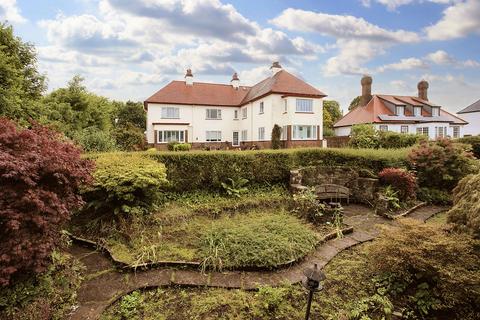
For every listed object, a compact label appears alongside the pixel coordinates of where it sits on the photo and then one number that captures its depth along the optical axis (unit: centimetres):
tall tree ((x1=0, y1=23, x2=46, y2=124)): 1285
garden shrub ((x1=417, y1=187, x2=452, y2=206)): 984
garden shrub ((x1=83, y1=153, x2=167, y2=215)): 637
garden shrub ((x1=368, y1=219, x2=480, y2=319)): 373
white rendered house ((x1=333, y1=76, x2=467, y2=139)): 3058
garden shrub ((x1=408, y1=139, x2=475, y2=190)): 1002
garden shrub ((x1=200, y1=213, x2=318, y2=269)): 496
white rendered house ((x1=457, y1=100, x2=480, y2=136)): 3941
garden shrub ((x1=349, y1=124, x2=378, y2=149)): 1984
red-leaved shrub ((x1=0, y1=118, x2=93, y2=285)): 347
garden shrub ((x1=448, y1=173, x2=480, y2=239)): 414
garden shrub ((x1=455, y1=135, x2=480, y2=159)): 1906
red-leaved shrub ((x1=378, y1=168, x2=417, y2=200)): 934
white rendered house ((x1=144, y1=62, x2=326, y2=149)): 2572
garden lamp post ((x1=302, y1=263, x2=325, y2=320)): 320
